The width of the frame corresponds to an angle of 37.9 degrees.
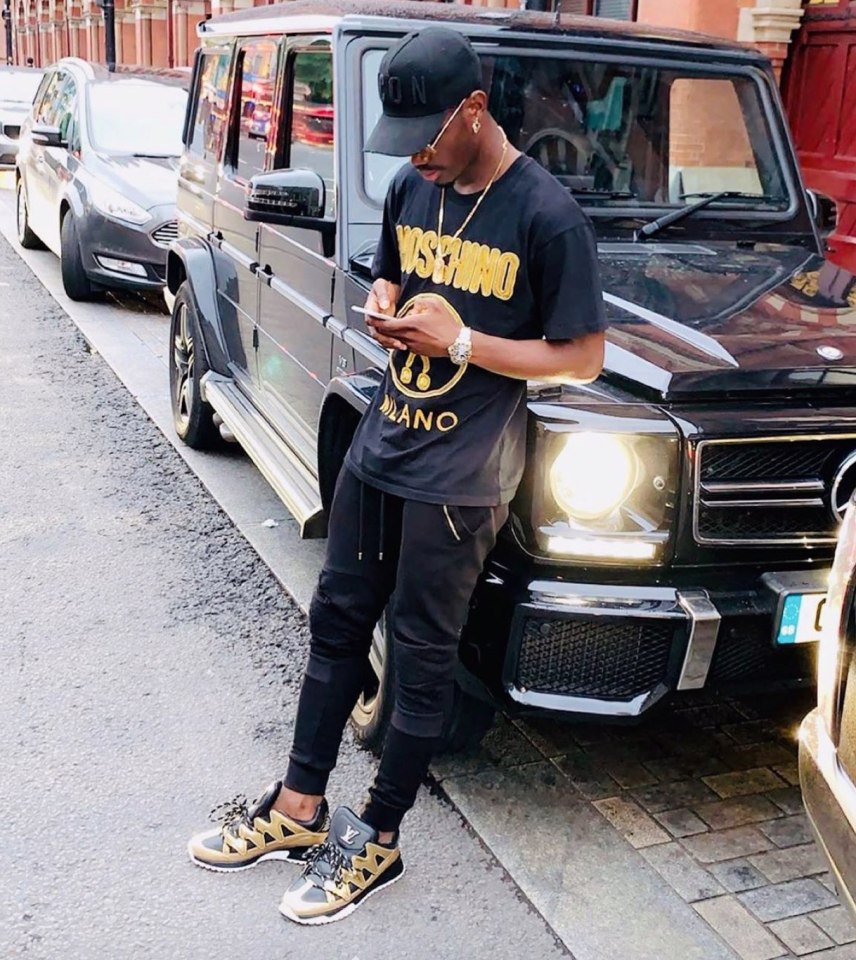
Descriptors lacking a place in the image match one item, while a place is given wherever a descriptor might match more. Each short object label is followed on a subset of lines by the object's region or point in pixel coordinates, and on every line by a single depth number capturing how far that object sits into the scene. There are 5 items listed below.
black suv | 2.93
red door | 9.16
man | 2.59
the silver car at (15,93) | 17.89
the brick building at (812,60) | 9.19
